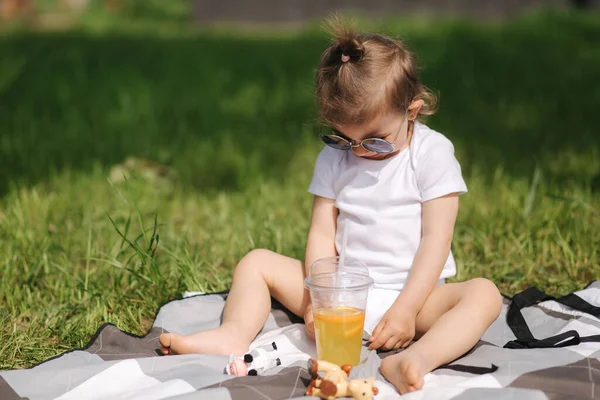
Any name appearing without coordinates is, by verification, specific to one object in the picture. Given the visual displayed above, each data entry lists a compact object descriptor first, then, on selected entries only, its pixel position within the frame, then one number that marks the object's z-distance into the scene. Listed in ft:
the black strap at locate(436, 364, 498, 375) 6.91
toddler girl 7.45
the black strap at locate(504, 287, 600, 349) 7.45
